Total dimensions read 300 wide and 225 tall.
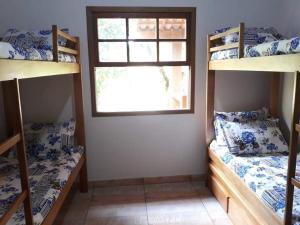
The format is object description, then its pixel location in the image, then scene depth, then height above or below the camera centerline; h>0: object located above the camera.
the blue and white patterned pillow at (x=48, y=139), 2.48 -0.62
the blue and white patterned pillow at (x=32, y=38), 2.23 +0.31
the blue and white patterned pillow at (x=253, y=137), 2.46 -0.63
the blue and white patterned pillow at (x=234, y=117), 2.67 -0.48
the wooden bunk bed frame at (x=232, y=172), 1.31 -0.53
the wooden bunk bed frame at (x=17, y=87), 1.14 -0.07
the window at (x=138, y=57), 2.71 +0.16
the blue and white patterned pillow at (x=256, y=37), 2.38 +0.29
